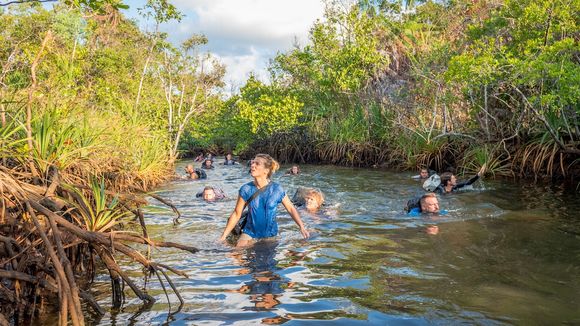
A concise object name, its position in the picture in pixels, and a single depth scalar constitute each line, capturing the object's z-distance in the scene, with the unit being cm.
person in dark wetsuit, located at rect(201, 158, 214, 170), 2484
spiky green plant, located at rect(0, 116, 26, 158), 492
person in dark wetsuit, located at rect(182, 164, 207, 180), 1852
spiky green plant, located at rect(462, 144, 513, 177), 1644
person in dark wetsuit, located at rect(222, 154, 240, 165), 2862
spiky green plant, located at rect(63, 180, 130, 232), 426
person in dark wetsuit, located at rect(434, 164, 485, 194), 1344
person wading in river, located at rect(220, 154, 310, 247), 740
